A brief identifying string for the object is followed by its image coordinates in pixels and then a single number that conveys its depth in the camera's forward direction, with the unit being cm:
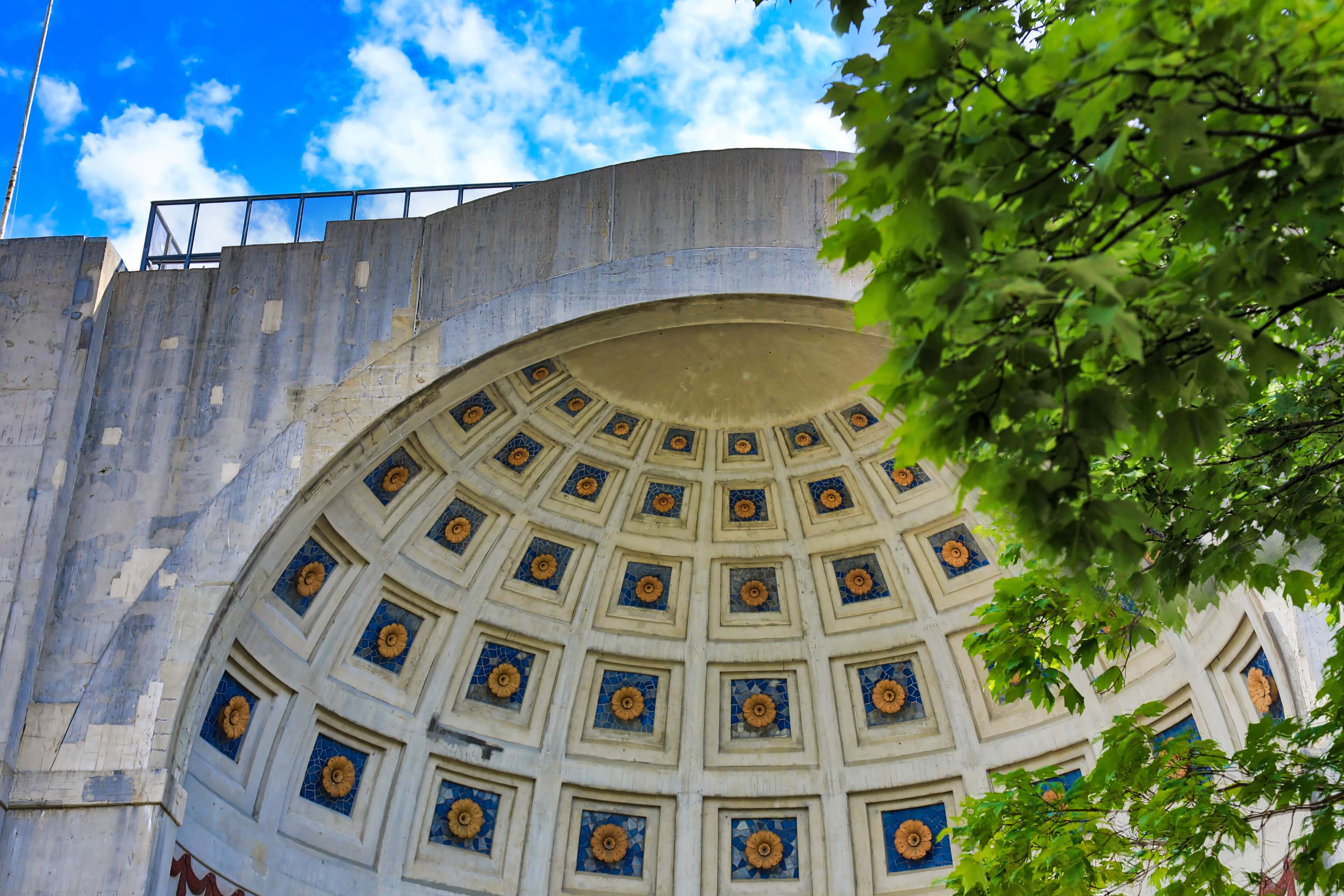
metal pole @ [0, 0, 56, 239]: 1578
